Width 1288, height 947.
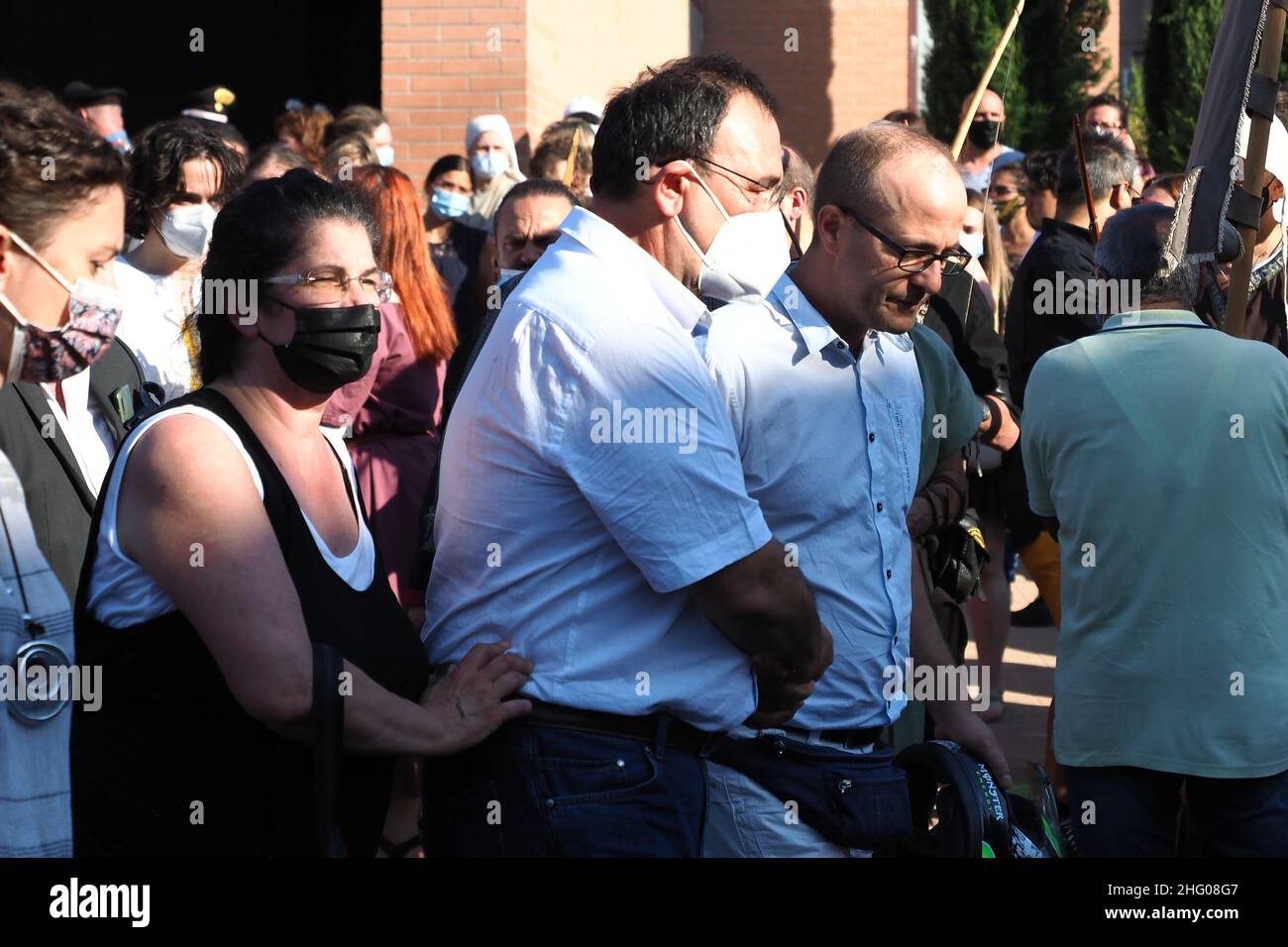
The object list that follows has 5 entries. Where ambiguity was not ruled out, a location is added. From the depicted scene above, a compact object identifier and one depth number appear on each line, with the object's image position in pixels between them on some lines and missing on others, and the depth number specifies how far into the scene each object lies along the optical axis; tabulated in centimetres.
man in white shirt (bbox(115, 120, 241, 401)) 471
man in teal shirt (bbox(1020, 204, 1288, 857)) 333
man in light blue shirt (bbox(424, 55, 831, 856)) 241
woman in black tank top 237
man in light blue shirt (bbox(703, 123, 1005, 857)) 287
